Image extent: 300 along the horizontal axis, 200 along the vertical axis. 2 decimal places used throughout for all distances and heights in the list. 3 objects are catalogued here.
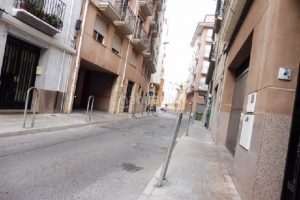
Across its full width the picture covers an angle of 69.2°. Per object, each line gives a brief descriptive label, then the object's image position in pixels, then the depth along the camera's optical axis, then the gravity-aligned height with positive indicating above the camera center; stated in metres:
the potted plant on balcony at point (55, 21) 7.69 +2.46
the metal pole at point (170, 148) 3.28 -0.62
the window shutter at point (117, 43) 13.20 +3.42
